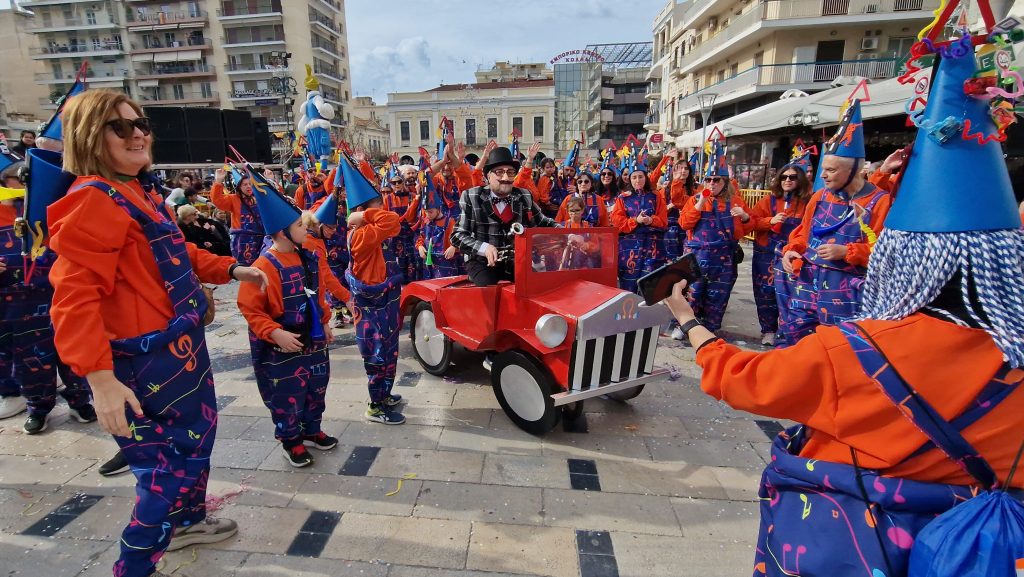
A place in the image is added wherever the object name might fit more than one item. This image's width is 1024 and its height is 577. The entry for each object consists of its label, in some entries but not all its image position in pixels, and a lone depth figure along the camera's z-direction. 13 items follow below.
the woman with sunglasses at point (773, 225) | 5.40
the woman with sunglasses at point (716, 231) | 5.64
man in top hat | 4.30
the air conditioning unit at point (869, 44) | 22.53
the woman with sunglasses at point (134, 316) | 1.79
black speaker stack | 15.78
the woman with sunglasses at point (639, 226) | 6.54
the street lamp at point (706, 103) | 11.02
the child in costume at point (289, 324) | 2.85
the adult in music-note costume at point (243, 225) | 7.10
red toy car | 3.31
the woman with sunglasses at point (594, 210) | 6.67
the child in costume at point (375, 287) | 3.62
